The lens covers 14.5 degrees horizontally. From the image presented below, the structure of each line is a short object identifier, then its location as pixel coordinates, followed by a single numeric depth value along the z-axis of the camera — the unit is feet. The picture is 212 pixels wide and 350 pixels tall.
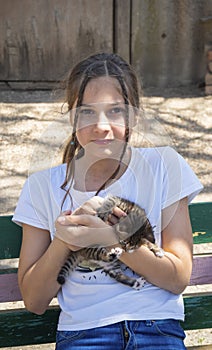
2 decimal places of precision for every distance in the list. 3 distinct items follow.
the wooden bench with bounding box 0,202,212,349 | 6.03
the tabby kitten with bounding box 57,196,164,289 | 5.19
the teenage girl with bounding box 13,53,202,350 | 5.23
